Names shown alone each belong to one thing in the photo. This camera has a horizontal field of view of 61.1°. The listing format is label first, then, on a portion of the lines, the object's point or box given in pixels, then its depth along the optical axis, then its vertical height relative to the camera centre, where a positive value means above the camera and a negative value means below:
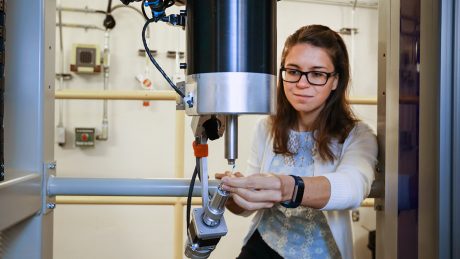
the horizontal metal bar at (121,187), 0.73 -0.12
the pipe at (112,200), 1.44 -0.28
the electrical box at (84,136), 2.28 -0.06
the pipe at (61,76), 2.26 +0.29
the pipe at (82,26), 2.30 +0.59
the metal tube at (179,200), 1.34 -0.26
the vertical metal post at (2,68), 0.55 +0.08
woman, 0.97 -0.04
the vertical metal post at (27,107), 0.68 +0.03
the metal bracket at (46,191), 0.71 -0.12
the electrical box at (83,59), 2.25 +0.39
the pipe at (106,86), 2.31 +0.23
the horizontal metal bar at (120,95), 1.30 +0.10
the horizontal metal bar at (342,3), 2.60 +0.83
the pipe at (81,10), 2.28 +0.68
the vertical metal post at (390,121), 0.67 +0.01
